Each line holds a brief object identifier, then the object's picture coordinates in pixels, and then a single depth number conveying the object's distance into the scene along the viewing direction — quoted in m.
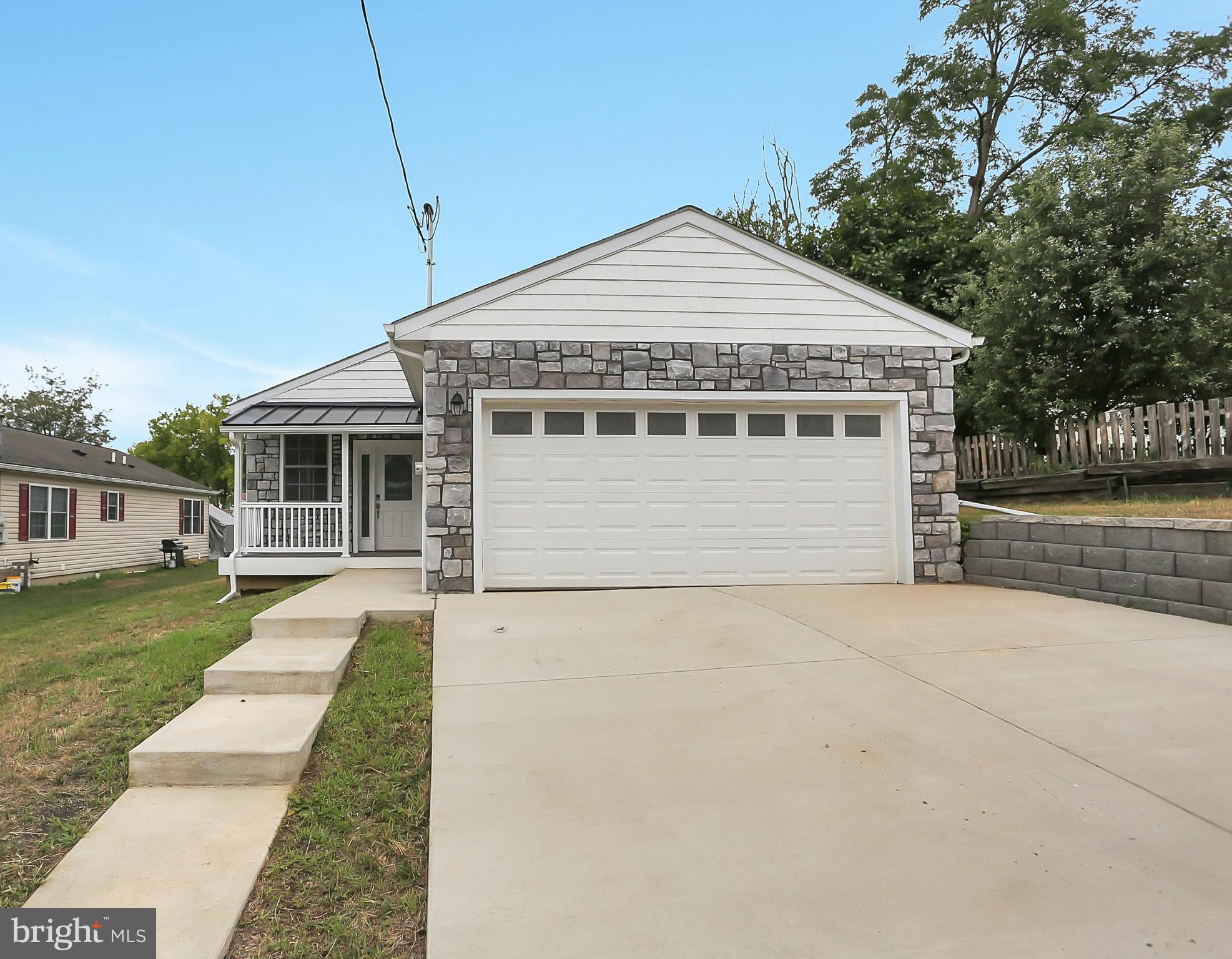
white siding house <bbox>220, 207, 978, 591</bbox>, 7.50
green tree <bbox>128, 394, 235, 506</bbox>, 35.00
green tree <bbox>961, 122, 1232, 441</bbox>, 10.11
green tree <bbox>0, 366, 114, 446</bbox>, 36.84
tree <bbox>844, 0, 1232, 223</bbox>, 16.14
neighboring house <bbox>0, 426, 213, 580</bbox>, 16.31
